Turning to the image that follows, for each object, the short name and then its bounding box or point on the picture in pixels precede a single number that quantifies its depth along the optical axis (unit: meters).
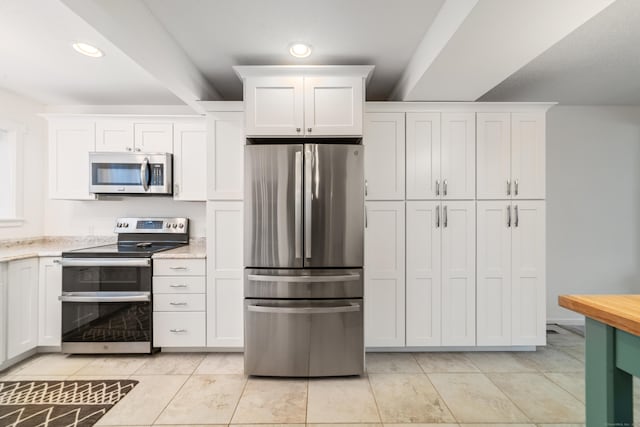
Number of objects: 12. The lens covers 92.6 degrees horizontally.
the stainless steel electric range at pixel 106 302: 2.68
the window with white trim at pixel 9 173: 3.06
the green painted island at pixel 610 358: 0.90
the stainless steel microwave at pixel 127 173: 3.03
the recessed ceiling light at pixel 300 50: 2.28
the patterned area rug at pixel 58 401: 1.92
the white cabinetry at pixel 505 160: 2.77
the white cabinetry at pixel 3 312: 2.43
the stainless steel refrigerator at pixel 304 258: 2.33
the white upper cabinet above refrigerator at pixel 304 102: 2.42
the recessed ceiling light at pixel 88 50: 2.14
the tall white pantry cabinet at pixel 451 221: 2.76
